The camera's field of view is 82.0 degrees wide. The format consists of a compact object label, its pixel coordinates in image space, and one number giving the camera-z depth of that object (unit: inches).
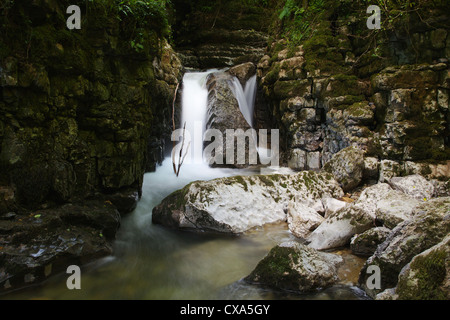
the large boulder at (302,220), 189.2
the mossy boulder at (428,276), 84.3
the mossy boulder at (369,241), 147.6
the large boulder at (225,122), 349.4
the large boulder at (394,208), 153.9
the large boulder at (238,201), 194.7
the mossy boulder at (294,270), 120.8
